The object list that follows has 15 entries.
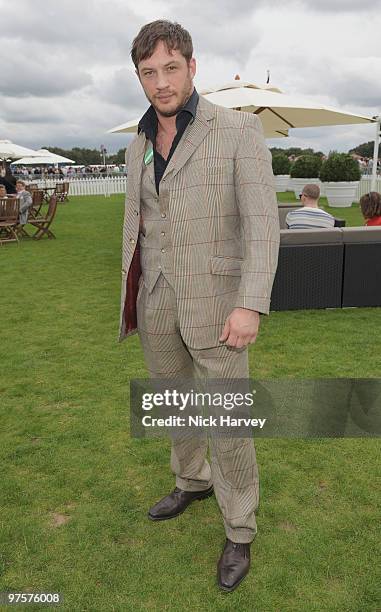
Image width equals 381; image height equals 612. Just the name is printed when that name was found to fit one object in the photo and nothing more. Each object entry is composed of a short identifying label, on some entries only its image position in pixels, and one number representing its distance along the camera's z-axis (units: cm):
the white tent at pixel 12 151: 1922
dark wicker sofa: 570
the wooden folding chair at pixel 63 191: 2398
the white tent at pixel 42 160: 2633
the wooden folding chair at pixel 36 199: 1470
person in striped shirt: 630
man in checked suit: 189
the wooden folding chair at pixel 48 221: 1187
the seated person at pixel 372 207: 630
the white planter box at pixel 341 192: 1628
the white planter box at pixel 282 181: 2222
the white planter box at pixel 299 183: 1853
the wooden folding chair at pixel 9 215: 1130
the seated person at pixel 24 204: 1224
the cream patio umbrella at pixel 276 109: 804
